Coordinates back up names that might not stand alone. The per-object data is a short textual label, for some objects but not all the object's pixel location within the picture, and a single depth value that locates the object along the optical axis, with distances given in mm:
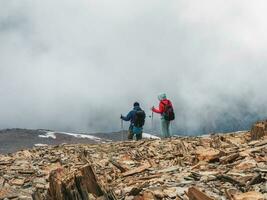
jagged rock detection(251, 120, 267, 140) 26672
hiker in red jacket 35062
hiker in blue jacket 35719
